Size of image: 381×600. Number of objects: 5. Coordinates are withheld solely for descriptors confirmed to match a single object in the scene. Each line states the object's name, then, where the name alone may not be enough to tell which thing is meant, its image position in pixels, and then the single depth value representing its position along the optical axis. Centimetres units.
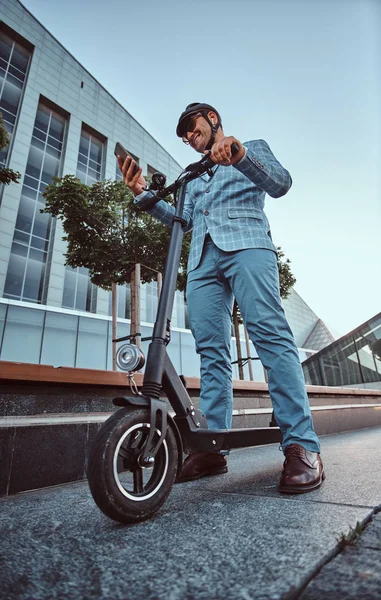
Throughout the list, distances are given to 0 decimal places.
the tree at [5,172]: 663
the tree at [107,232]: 625
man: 162
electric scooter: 101
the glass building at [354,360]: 1451
